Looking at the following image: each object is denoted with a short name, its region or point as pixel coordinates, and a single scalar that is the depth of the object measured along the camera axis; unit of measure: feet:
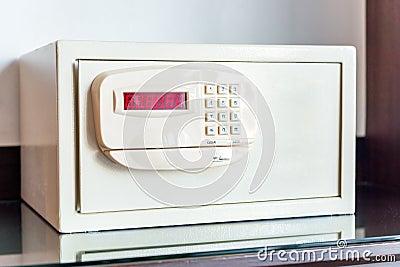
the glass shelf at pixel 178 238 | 3.71
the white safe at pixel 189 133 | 4.07
